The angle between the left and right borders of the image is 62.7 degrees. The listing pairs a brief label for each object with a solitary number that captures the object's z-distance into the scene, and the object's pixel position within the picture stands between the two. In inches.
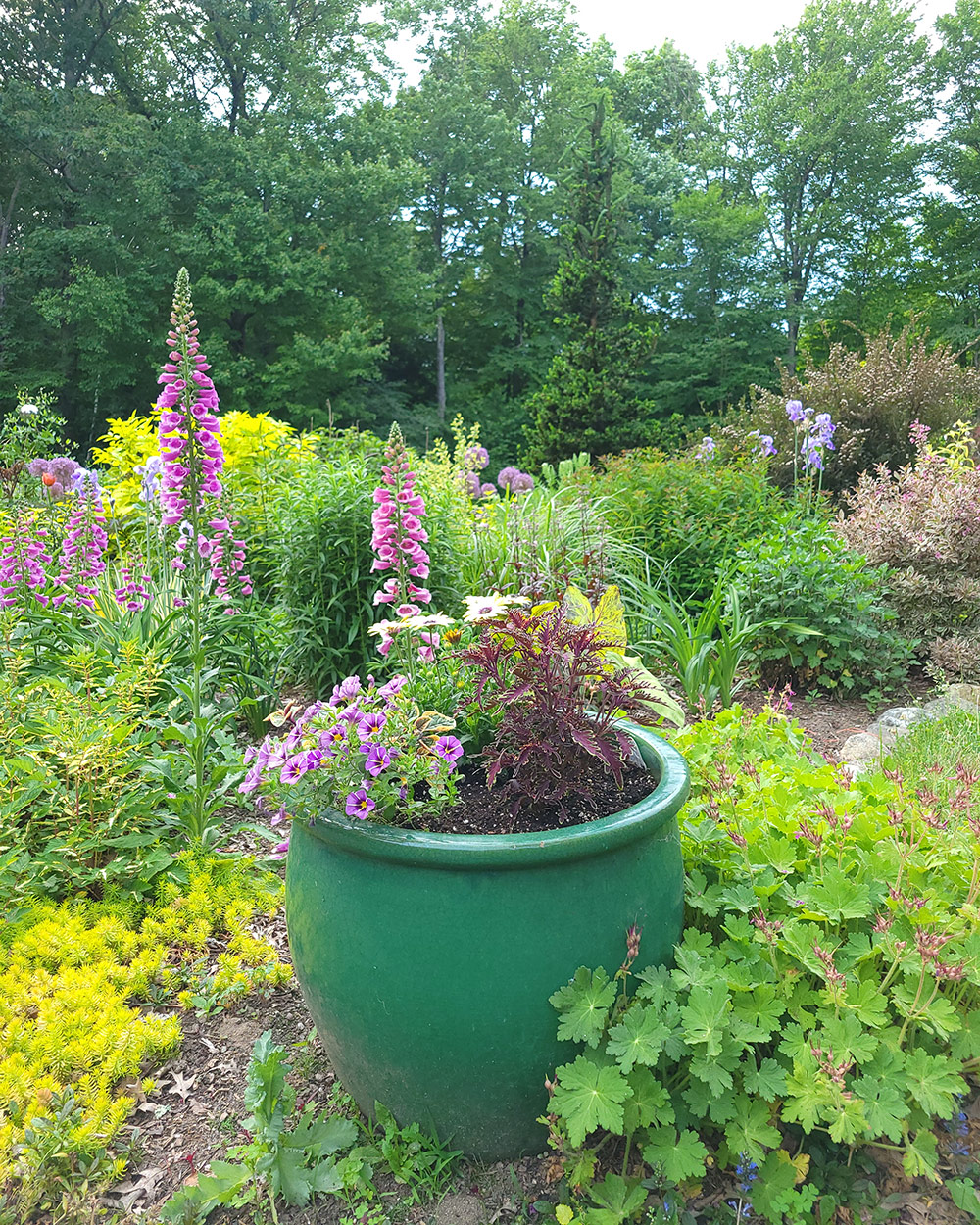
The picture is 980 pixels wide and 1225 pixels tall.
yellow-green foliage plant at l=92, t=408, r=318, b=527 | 201.0
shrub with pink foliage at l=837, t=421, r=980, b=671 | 176.1
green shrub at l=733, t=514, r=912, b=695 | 164.7
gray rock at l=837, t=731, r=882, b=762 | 122.8
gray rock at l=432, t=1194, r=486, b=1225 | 56.1
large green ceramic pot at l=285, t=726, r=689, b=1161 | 53.7
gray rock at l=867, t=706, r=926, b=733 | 137.7
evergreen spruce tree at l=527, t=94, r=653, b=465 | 483.8
